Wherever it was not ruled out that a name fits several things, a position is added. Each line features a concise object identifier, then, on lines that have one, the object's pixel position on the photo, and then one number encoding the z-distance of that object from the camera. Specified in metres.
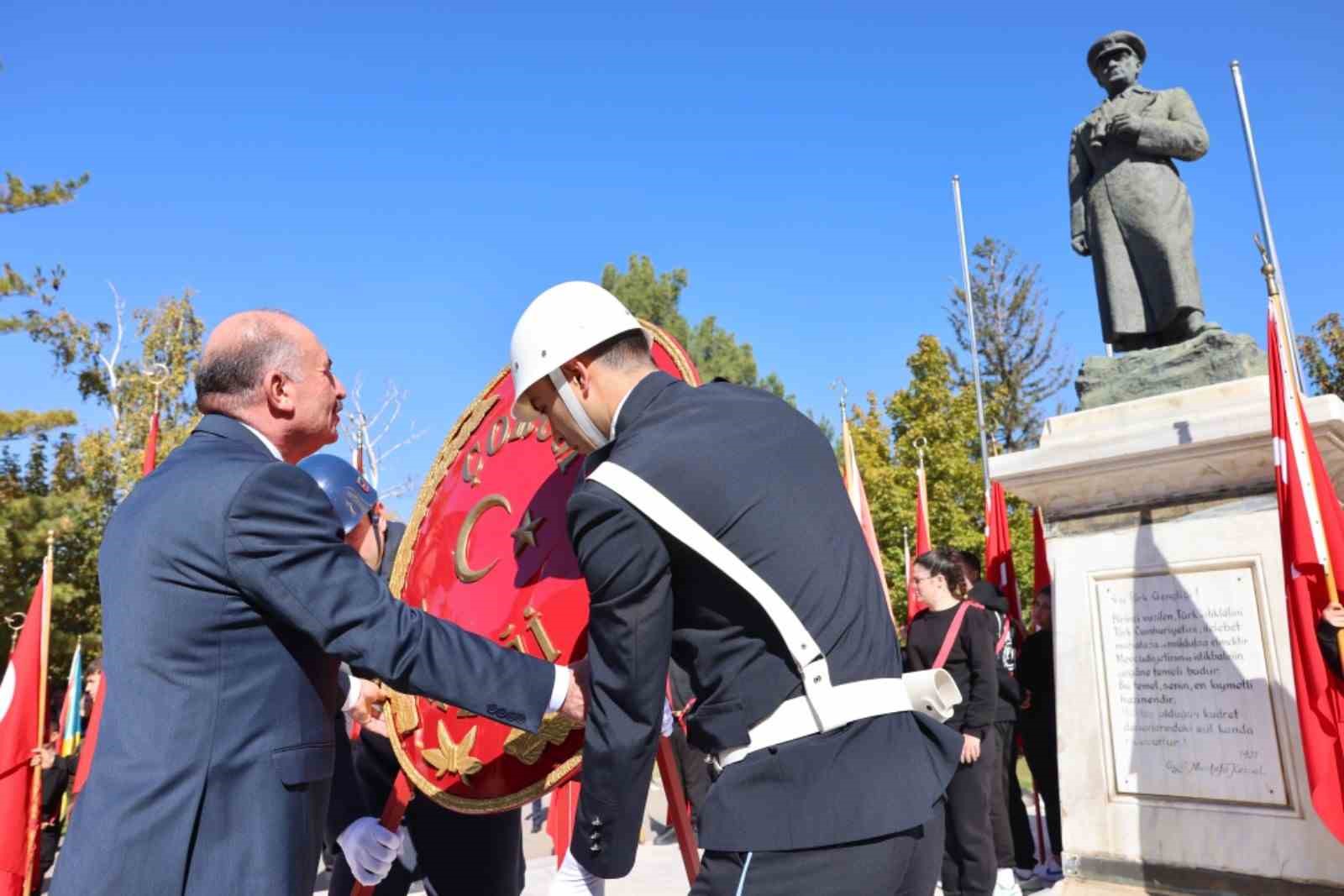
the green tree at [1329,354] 20.44
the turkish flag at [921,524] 9.69
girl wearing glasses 5.72
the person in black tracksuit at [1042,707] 7.23
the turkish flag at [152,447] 6.81
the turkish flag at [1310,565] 3.97
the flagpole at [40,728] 6.18
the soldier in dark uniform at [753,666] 1.87
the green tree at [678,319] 34.00
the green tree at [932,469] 24.44
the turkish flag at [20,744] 6.02
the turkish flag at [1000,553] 9.34
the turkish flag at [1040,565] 8.64
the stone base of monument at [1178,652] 4.27
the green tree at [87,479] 19.34
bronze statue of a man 5.40
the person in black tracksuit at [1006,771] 6.64
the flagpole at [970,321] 23.31
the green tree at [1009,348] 33.47
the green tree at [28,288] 16.66
